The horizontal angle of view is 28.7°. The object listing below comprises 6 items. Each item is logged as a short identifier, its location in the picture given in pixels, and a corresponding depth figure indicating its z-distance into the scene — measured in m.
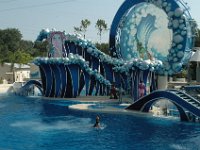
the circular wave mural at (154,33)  24.11
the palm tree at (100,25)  82.44
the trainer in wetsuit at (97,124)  16.72
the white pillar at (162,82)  26.19
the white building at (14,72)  53.70
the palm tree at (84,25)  82.62
